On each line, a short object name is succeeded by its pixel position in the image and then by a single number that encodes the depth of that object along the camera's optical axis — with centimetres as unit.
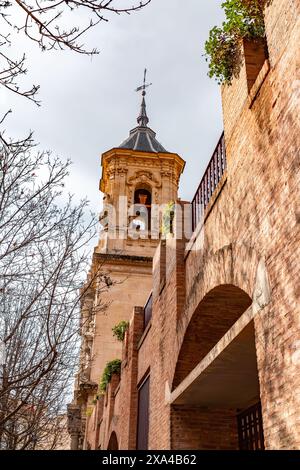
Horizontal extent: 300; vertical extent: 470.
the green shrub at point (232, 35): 691
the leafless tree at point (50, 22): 417
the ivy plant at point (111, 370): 1943
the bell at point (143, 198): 3121
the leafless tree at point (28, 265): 797
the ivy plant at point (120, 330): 1923
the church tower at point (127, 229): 2773
